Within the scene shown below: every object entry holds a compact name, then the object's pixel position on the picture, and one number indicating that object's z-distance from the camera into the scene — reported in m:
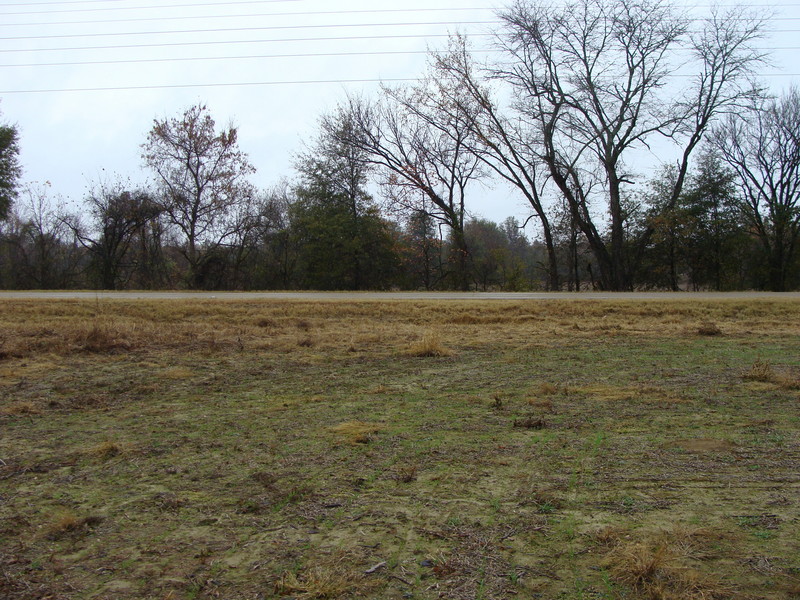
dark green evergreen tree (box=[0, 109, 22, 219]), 32.00
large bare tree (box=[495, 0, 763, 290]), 25.14
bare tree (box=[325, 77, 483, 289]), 28.81
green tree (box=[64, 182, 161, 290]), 33.31
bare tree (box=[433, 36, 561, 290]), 27.27
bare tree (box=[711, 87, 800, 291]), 33.78
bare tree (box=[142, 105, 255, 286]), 33.06
